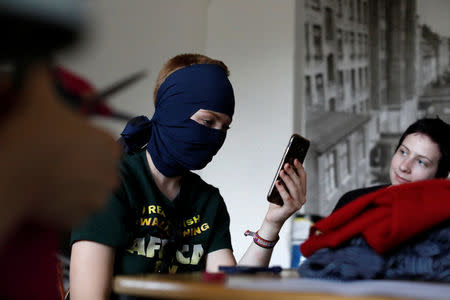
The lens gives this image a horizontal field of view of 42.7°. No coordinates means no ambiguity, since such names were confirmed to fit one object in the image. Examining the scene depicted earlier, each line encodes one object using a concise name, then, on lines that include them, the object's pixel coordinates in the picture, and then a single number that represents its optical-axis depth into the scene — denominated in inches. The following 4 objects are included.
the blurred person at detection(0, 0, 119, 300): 11.5
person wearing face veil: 50.1
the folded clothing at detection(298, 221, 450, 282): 38.9
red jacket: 39.9
